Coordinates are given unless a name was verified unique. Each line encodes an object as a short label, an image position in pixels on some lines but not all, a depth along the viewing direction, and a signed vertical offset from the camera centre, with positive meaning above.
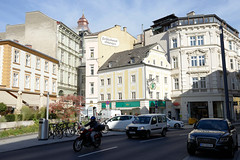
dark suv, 8.98 -1.41
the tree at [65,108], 27.36 -0.42
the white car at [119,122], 23.61 -1.87
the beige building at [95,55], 46.09 +10.49
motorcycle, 11.20 -1.83
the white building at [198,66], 39.97 +6.84
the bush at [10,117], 21.50 -1.12
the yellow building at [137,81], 39.53 +4.31
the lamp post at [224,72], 13.62 +1.92
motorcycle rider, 11.95 -1.11
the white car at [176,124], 27.61 -2.51
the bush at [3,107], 23.28 -0.16
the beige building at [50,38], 42.50 +13.02
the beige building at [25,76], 28.89 +4.29
